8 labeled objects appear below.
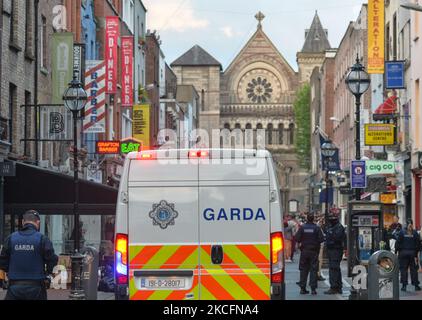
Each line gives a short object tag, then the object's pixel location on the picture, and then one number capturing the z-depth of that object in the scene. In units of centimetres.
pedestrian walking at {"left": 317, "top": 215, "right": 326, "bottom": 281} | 2996
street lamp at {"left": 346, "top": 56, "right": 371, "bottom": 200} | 2366
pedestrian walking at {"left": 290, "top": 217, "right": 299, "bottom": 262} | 4384
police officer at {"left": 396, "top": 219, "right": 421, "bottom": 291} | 2697
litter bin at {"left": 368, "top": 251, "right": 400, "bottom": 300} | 1891
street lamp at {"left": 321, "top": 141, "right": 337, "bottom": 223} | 4228
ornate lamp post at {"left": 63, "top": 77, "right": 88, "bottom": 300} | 2211
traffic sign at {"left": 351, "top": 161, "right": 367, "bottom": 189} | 2675
